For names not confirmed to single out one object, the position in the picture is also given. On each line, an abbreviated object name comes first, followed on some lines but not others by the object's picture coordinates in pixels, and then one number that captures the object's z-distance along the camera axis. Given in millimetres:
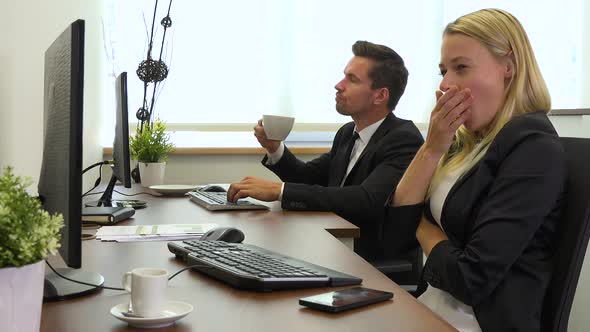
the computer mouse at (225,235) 1397
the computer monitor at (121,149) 1903
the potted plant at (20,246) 630
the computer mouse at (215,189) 2441
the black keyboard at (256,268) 1057
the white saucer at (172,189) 2457
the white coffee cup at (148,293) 869
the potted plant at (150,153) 2855
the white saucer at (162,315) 849
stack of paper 1517
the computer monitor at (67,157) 896
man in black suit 2062
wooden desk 878
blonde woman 1310
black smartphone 942
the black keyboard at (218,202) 2035
